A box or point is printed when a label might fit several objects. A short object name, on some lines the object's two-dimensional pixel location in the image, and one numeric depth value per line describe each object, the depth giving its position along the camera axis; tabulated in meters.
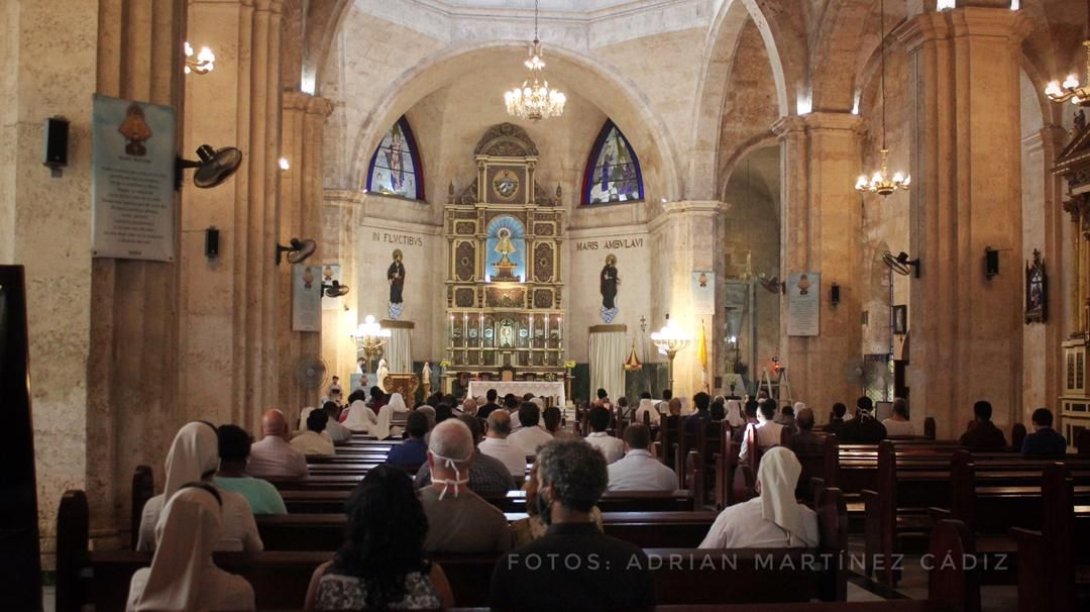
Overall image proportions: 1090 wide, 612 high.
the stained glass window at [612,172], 32.56
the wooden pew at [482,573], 4.45
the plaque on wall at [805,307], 18.30
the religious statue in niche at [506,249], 32.75
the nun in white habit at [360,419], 15.99
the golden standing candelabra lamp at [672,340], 27.66
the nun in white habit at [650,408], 20.68
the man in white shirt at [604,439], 9.21
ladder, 18.62
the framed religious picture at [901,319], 24.03
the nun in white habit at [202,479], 4.39
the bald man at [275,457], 7.81
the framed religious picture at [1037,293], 19.42
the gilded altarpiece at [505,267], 32.34
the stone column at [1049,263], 19.33
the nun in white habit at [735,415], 17.75
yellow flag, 27.40
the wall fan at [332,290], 17.99
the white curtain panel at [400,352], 31.23
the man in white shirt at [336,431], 12.99
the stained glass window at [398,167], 31.62
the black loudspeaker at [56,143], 7.05
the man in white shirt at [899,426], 13.65
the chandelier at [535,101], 24.67
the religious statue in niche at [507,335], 32.44
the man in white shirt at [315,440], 10.29
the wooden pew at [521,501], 6.78
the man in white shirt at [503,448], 8.29
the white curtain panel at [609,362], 32.19
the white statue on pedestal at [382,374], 27.73
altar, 29.19
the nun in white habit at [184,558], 3.54
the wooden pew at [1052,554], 5.14
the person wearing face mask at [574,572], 3.39
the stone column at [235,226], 11.77
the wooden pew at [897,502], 7.72
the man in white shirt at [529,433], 10.38
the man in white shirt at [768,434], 11.91
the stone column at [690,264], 27.67
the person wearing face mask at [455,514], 4.57
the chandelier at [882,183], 19.45
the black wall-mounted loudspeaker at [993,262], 12.73
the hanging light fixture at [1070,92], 12.67
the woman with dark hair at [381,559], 3.26
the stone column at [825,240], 18.47
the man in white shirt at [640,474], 7.75
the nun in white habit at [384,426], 15.68
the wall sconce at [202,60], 11.27
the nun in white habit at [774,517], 5.16
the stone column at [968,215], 12.79
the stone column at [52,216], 7.04
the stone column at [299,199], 16.50
